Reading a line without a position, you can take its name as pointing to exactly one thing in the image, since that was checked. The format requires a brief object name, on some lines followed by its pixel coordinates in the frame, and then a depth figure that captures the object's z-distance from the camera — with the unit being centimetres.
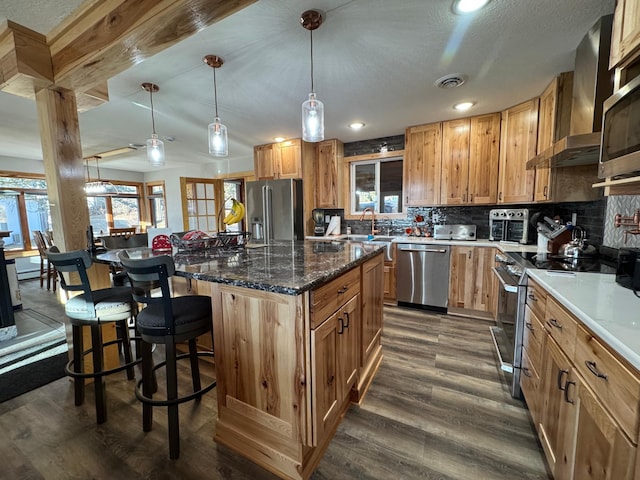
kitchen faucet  384
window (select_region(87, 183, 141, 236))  619
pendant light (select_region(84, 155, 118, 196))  509
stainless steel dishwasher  306
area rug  183
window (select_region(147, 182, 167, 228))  666
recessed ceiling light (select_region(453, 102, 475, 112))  267
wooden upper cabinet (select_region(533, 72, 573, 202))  211
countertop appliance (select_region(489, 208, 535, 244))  273
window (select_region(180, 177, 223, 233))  581
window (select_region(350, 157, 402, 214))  387
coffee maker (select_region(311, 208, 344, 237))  409
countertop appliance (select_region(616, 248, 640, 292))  112
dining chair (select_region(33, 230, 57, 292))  403
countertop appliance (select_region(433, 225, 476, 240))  329
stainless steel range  163
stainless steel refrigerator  381
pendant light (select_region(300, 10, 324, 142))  169
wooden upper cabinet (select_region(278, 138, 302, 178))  379
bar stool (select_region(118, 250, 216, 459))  118
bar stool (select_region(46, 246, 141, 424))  138
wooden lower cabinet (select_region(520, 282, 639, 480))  69
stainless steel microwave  101
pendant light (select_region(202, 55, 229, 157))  203
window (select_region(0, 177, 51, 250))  484
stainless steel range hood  151
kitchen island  113
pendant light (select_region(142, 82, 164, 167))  226
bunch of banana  214
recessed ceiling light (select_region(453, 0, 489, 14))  136
